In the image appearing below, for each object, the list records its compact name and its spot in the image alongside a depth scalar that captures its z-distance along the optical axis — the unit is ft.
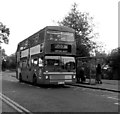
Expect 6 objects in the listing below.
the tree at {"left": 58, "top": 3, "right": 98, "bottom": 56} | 124.36
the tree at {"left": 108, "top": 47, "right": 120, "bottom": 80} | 129.69
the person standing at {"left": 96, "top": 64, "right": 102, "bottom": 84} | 80.01
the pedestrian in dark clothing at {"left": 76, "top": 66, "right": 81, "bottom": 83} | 84.75
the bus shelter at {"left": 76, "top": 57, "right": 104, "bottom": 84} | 78.89
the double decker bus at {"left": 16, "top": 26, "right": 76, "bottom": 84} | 68.80
